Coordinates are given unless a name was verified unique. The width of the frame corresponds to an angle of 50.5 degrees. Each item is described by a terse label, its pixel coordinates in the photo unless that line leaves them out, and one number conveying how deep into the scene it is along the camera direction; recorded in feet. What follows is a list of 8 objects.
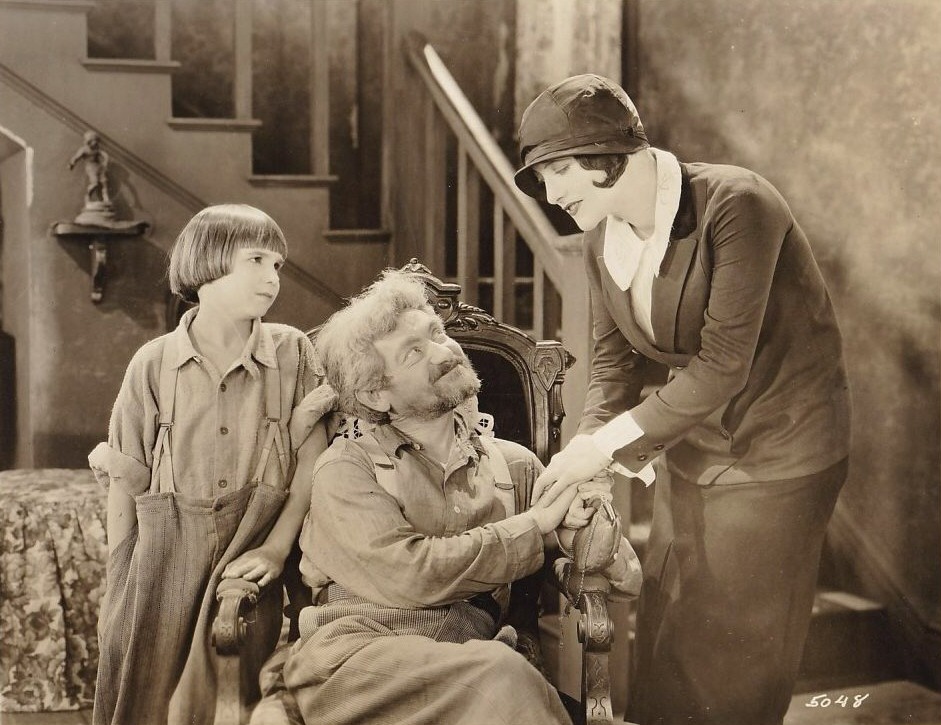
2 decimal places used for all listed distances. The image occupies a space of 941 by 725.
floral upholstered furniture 8.28
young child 6.79
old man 6.00
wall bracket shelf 7.76
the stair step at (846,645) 7.73
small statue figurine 7.77
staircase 7.61
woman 6.53
